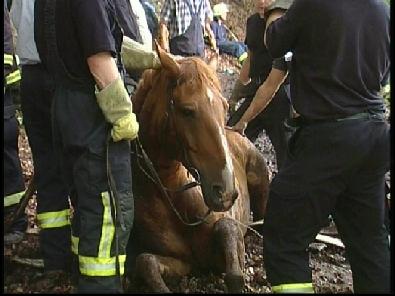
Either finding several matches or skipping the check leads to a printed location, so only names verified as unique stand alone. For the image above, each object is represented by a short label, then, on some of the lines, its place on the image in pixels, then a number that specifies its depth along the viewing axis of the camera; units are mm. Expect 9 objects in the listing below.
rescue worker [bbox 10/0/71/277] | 4547
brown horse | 3756
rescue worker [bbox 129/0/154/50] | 5531
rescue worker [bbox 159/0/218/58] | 7406
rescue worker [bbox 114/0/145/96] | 4594
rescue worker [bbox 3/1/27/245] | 4988
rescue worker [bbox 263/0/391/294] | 3549
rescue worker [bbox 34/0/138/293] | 3459
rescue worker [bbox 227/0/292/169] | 6465
